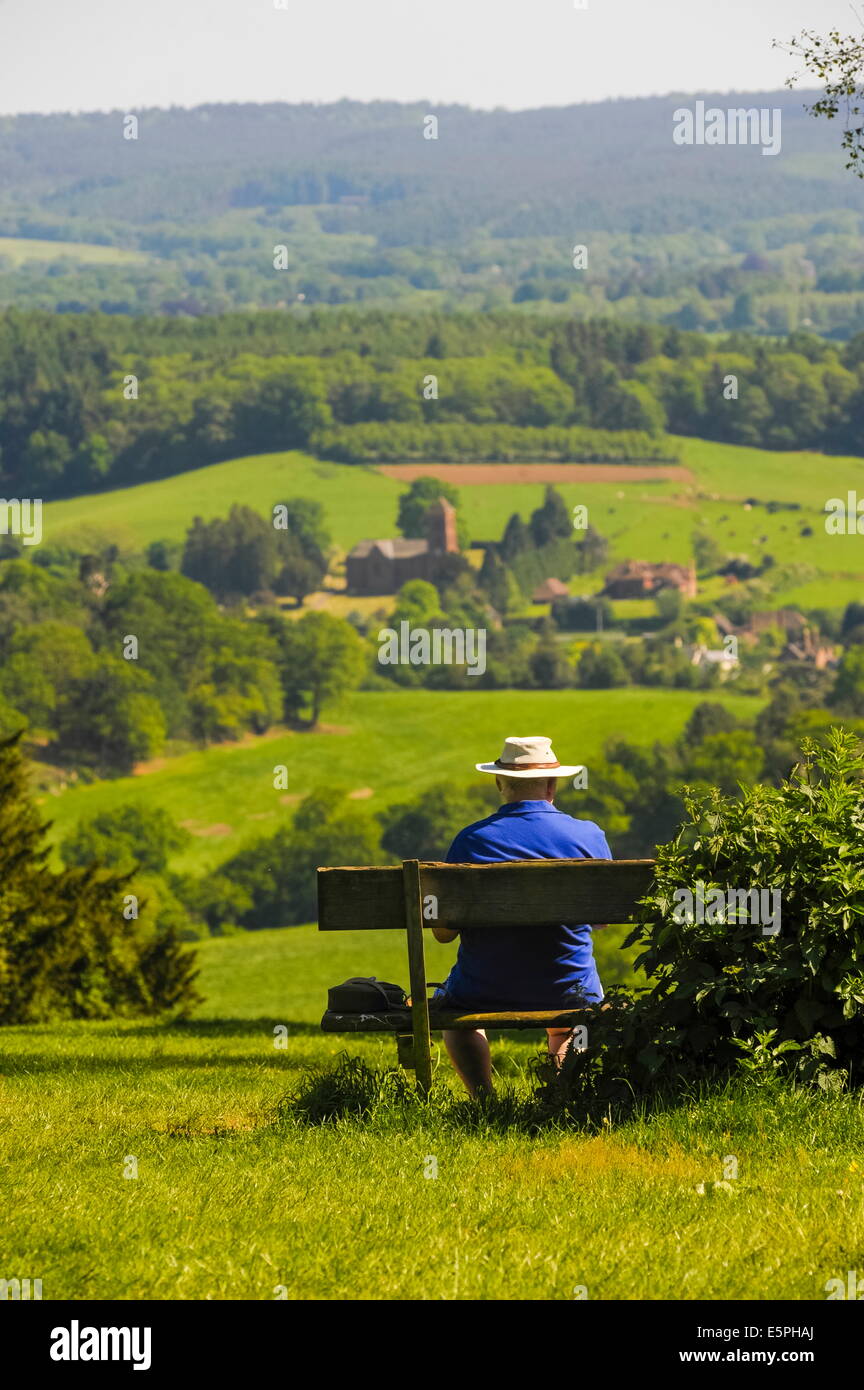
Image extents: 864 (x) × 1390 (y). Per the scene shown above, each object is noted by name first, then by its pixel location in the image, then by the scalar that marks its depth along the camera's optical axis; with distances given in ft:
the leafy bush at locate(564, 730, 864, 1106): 42.39
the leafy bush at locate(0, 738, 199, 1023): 133.80
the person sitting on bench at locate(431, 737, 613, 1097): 48.11
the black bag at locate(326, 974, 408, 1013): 48.57
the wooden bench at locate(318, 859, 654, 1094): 45.65
